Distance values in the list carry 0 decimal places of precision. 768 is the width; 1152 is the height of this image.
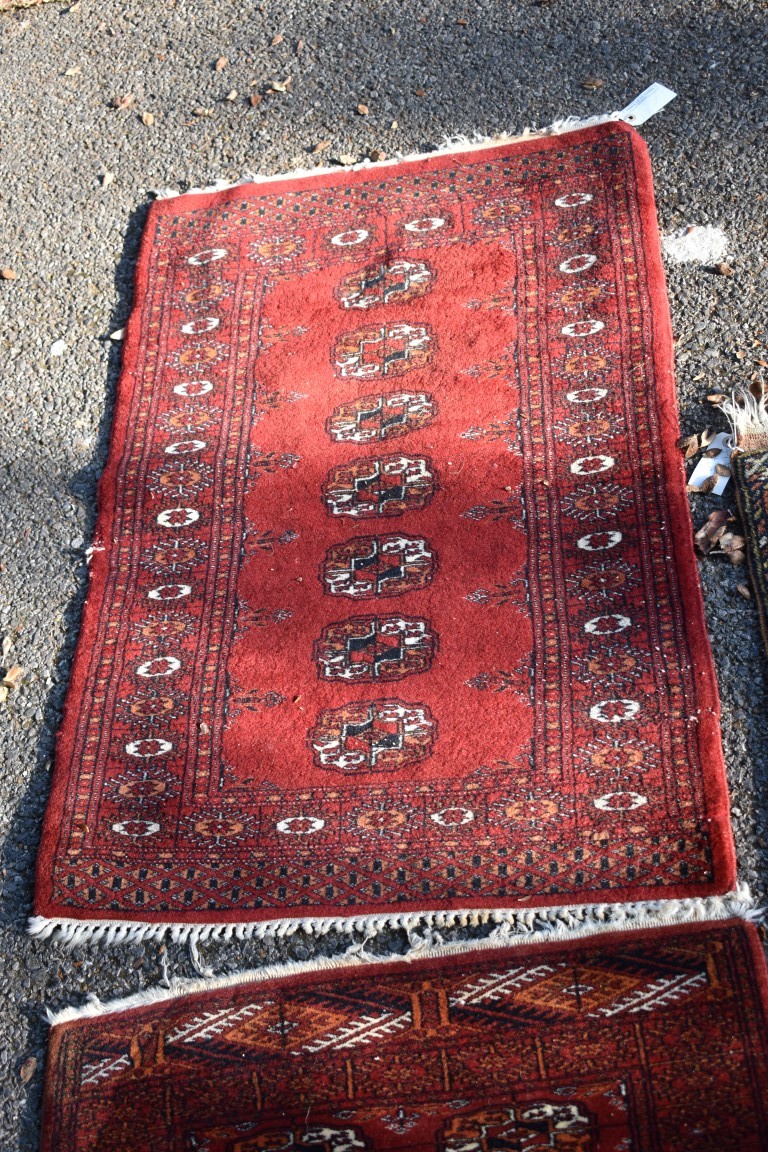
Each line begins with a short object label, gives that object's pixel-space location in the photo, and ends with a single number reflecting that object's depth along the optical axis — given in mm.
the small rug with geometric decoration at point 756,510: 2506
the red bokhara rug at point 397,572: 2338
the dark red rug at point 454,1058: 2035
